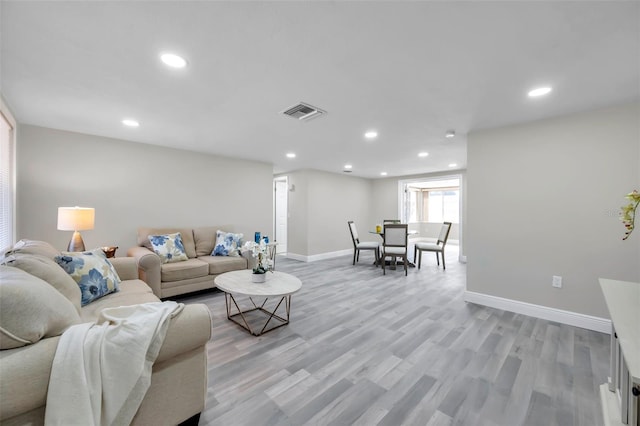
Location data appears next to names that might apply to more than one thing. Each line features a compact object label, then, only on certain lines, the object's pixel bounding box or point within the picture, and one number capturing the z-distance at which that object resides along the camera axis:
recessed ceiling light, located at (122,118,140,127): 3.07
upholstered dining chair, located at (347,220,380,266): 5.84
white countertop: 0.91
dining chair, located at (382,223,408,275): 5.13
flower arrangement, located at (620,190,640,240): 1.38
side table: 3.39
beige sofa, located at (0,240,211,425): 0.92
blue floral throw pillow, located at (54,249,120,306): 2.05
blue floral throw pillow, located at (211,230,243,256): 4.19
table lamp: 3.02
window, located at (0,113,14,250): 2.65
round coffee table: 2.42
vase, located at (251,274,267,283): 2.69
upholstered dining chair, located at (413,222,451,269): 5.57
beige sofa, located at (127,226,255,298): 3.14
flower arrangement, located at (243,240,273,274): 2.73
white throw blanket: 0.98
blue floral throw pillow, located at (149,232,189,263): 3.58
